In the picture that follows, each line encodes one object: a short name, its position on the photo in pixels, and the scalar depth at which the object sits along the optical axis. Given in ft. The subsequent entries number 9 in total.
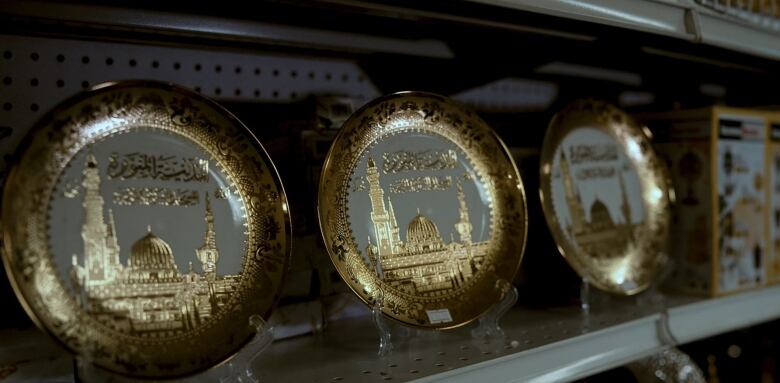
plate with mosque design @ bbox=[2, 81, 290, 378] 2.08
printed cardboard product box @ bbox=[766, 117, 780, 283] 4.16
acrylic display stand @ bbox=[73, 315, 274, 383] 2.29
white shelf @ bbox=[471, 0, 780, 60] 2.62
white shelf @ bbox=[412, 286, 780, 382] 2.64
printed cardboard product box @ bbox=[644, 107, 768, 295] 3.83
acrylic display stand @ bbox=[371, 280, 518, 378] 2.73
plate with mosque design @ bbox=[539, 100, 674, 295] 3.44
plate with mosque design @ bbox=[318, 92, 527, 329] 2.71
